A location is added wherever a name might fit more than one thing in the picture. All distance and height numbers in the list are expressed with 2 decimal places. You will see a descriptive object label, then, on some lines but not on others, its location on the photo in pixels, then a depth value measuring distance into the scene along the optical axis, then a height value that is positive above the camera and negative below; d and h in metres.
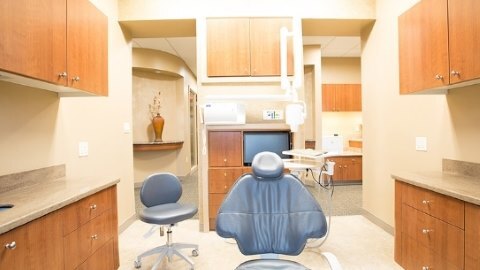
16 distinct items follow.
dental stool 2.28 -0.68
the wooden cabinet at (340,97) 5.87 +0.75
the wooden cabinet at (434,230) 1.55 -0.67
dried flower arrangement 5.91 +0.62
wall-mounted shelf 5.44 -0.24
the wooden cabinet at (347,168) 5.49 -0.74
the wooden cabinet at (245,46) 3.27 +1.05
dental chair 1.50 -0.46
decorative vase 5.64 +0.19
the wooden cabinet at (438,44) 1.68 +0.61
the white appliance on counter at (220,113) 3.07 +0.23
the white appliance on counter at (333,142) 5.70 -0.22
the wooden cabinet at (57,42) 1.35 +0.58
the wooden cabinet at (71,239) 1.21 -0.57
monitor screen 3.34 -0.12
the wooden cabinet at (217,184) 3.26 -0.61
